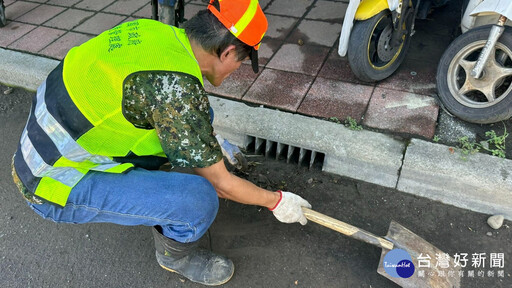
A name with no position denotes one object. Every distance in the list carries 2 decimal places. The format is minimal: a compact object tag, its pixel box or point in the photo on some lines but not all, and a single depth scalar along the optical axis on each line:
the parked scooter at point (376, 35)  2.89
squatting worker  1.59
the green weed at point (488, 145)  2.53
